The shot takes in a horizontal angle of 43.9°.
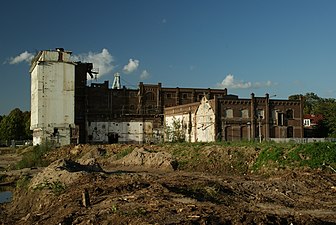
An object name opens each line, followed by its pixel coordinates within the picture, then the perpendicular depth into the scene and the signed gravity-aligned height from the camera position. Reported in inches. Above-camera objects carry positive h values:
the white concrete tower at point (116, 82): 3147.1 +402.1
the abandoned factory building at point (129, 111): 2276.1 +136.8
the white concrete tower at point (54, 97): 2453.2 +229.5
